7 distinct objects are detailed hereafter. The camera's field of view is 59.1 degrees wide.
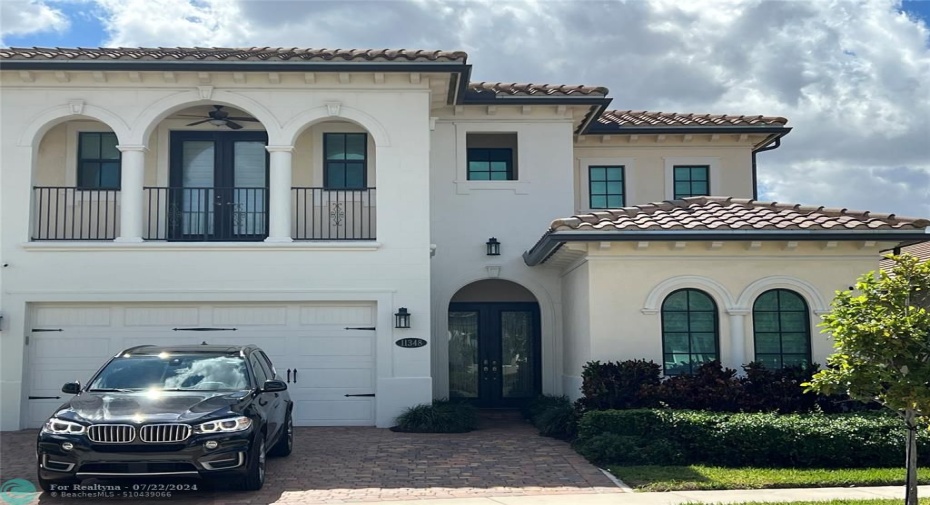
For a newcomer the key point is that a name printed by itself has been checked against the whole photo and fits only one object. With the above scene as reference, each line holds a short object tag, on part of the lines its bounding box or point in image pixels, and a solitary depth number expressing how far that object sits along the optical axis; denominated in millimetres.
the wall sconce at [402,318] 14023
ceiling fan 15070
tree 7469
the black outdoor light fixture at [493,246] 16391
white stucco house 12883
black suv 8016
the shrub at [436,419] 13352
